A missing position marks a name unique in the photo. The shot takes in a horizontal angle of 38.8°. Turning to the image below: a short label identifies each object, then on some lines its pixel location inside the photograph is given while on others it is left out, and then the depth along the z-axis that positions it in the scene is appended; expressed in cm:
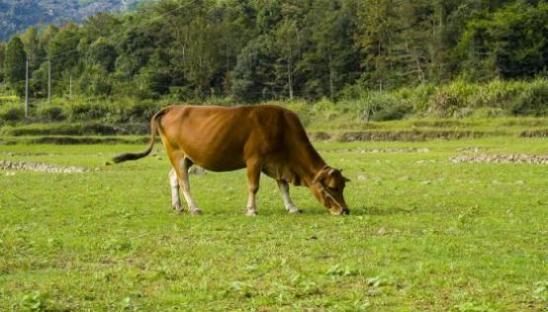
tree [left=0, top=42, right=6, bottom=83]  13550
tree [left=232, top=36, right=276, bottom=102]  10088
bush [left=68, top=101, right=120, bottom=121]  8244
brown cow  1741
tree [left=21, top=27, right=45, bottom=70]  13576
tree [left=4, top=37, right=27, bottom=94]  11881
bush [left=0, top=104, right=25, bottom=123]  8162
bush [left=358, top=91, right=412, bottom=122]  6956
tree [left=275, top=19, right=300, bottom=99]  9975
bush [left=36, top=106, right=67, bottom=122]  8344
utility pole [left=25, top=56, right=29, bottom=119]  8270
